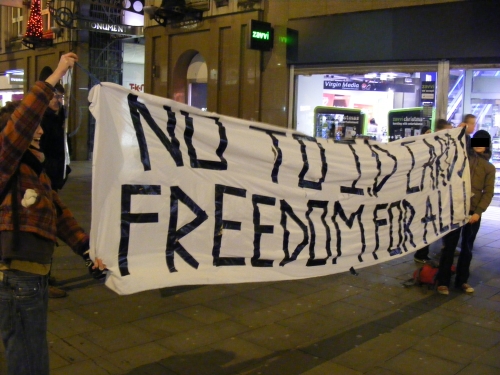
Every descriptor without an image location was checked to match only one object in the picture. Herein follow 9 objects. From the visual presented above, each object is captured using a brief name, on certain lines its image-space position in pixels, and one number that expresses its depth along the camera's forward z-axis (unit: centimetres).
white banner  362
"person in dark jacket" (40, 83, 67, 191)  627
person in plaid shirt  305
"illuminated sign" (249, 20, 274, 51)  1289
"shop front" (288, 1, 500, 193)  1080
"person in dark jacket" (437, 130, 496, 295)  686
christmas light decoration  2311
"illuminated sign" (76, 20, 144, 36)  1939
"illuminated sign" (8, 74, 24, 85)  2708
